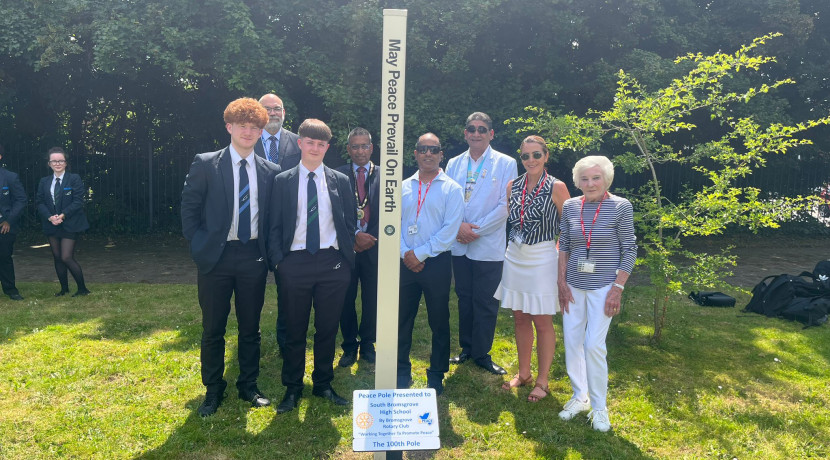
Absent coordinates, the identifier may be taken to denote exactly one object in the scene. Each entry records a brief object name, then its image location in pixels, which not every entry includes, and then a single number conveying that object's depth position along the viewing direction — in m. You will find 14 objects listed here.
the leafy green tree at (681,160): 5.14
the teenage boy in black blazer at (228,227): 3.79
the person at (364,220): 4.75
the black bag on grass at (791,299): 6.66
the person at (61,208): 7.45
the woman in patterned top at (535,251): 4.22
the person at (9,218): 7.38
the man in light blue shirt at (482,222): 4.75
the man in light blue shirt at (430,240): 4.27
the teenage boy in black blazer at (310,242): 3.90
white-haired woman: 3.85
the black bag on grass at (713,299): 7.63
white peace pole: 2.89
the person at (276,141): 4.75
